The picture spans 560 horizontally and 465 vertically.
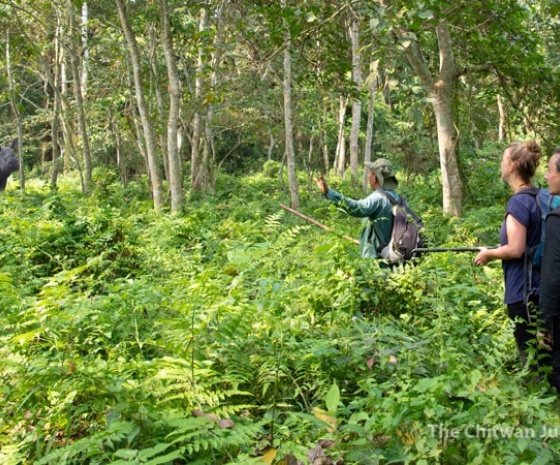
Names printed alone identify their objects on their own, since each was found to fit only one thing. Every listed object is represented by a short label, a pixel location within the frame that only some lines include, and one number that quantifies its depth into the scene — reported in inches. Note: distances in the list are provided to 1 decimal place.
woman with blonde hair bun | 148.6
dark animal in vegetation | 580.7
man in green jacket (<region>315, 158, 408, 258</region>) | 205.9
